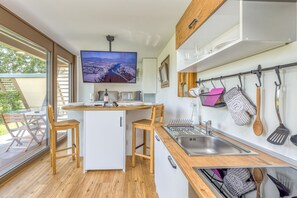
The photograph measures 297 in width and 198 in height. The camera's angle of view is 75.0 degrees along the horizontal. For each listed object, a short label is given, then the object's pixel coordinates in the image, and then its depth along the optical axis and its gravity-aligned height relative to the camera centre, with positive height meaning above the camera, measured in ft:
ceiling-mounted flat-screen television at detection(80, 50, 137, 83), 12.63 +2.11
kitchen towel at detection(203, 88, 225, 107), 5.56 +0.06
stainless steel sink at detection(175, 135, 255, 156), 5.11 -1.27
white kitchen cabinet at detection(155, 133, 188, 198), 3.51 -1.83
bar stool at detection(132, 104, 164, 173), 9.50 -1.35
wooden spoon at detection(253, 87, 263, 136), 4.14 -0.52
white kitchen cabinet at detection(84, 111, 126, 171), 9.40 -2.07
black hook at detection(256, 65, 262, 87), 4.14 +0.54
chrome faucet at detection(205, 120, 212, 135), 5.86 -0.97
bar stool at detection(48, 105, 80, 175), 9.24 -1.50
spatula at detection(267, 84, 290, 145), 3.52 -0.64
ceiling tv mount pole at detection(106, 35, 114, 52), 12.06 +3.79
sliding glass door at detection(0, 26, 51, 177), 8.85 -0.03
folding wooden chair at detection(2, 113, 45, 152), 9.24 -1.65
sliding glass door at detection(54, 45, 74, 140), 14.02 +1.43
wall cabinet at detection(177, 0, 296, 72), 3.22 +1.29
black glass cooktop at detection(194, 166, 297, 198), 2.96 -1.32
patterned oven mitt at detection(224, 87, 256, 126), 4.42 -0.22
